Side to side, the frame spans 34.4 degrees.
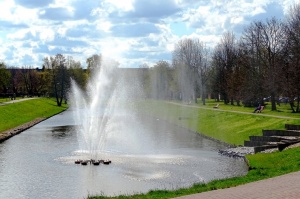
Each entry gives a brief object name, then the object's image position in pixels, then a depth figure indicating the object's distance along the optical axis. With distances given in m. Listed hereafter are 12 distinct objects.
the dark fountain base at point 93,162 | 29.55
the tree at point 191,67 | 104.00
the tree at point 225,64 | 85.94
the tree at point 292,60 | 48.69
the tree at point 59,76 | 107.94
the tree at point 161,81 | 117.19
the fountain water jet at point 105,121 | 38.49
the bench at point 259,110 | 56.33
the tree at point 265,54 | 60.23
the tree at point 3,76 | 102.05
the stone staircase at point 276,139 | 29.40
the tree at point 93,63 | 123.06
